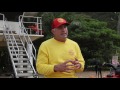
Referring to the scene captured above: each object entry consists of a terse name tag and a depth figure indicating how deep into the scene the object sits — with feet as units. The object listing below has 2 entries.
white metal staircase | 38.60
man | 8.81
